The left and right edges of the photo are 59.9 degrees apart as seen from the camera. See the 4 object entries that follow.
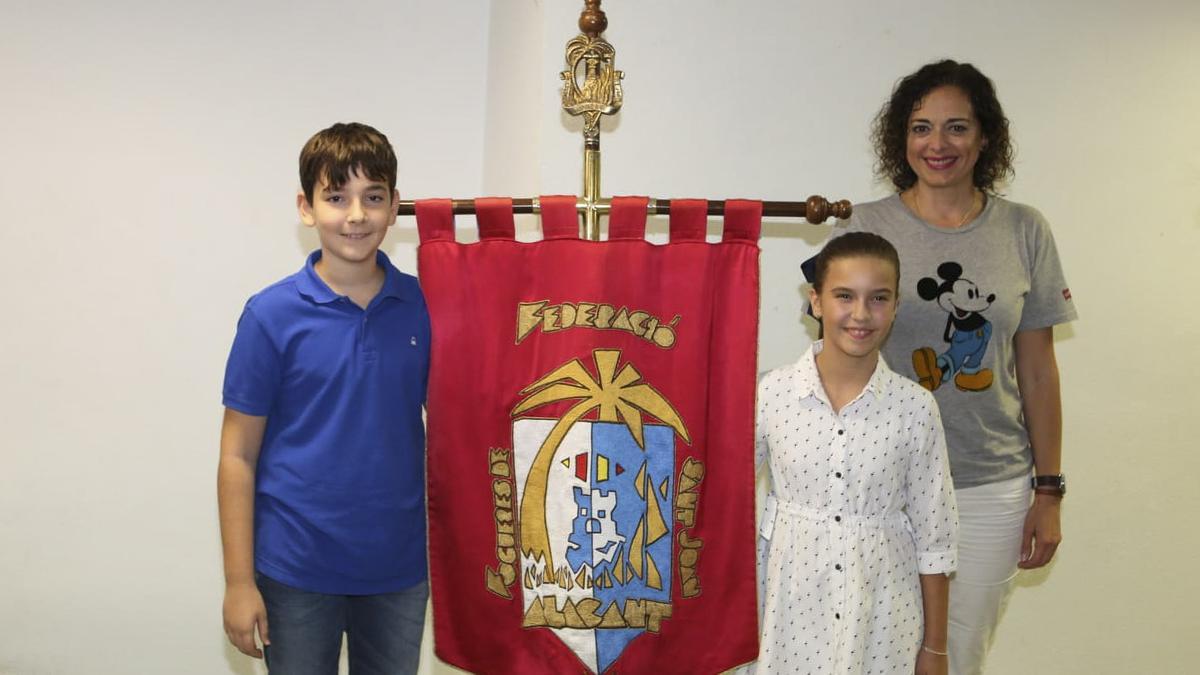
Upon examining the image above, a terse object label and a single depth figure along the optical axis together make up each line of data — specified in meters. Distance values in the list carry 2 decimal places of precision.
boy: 1.89
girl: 1.98
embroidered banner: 2.05
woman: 2.22
